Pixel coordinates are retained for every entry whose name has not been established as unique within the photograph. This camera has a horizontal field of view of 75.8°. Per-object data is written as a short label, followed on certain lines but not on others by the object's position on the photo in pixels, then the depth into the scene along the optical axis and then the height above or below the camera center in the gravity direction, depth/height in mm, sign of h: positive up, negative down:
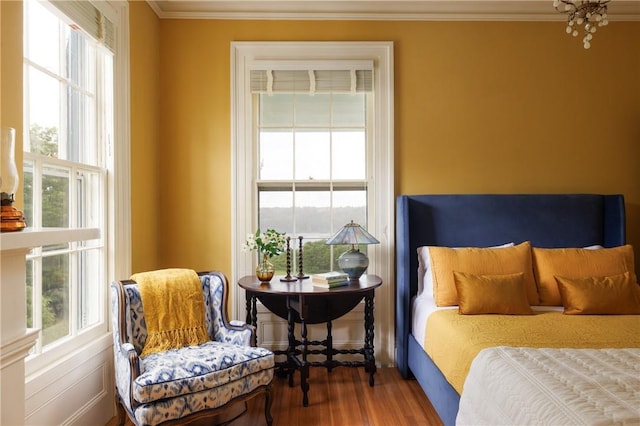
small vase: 3184 -473
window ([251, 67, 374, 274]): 3586 +396
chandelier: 2223 +1104
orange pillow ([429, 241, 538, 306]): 2912 -400
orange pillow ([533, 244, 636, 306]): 2953 -401
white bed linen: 1396 -670
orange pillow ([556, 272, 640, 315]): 2676 -565
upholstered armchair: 2098 -878
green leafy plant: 3207 -260
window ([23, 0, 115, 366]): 2090 +307
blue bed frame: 3375 -82
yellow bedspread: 2098 -675
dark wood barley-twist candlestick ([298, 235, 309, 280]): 3266 -469
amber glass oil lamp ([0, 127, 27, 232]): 1347 +85
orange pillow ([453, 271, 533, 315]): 2662 -559
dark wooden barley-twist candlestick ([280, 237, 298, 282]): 3245 -472
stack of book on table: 3000 -518
